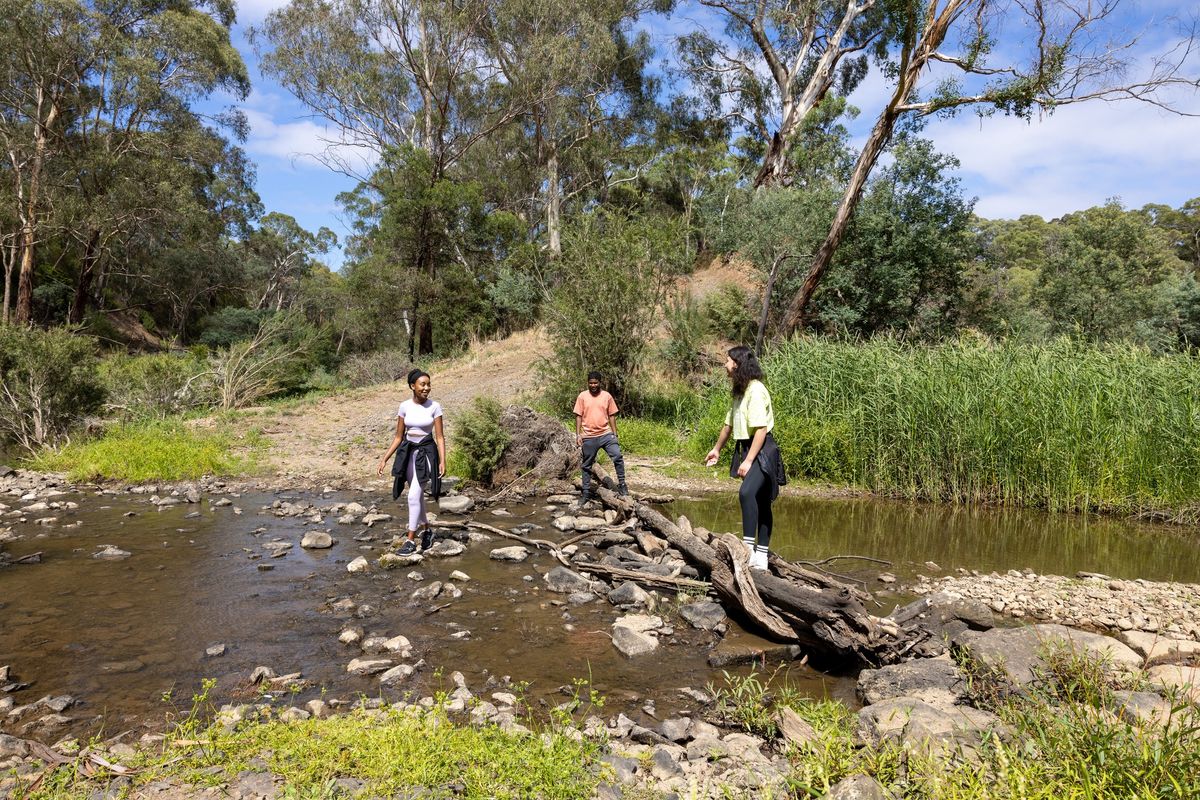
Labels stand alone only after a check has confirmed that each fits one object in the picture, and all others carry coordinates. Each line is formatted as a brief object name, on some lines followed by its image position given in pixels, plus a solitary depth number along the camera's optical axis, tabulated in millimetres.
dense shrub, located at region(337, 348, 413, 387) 24984
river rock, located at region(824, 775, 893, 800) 2914
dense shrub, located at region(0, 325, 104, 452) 11906
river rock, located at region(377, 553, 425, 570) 7072
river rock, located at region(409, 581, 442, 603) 6094
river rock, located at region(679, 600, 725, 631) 5633
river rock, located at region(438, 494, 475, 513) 9719
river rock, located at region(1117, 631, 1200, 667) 4578
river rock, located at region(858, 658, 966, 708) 4137
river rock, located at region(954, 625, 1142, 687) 4023
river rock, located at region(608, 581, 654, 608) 6051
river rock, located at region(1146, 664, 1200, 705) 3487
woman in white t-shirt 7281
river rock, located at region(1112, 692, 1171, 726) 3141
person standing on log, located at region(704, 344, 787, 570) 5922
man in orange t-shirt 9906
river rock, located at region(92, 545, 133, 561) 7238
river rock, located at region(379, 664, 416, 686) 4500
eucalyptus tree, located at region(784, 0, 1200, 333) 14039
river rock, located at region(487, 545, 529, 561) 7469
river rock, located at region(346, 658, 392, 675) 4641
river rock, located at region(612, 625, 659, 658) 5125
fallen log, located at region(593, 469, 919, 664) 4820
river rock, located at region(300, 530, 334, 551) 7770
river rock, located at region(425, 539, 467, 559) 7543
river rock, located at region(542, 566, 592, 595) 6496
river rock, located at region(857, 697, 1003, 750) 3305
